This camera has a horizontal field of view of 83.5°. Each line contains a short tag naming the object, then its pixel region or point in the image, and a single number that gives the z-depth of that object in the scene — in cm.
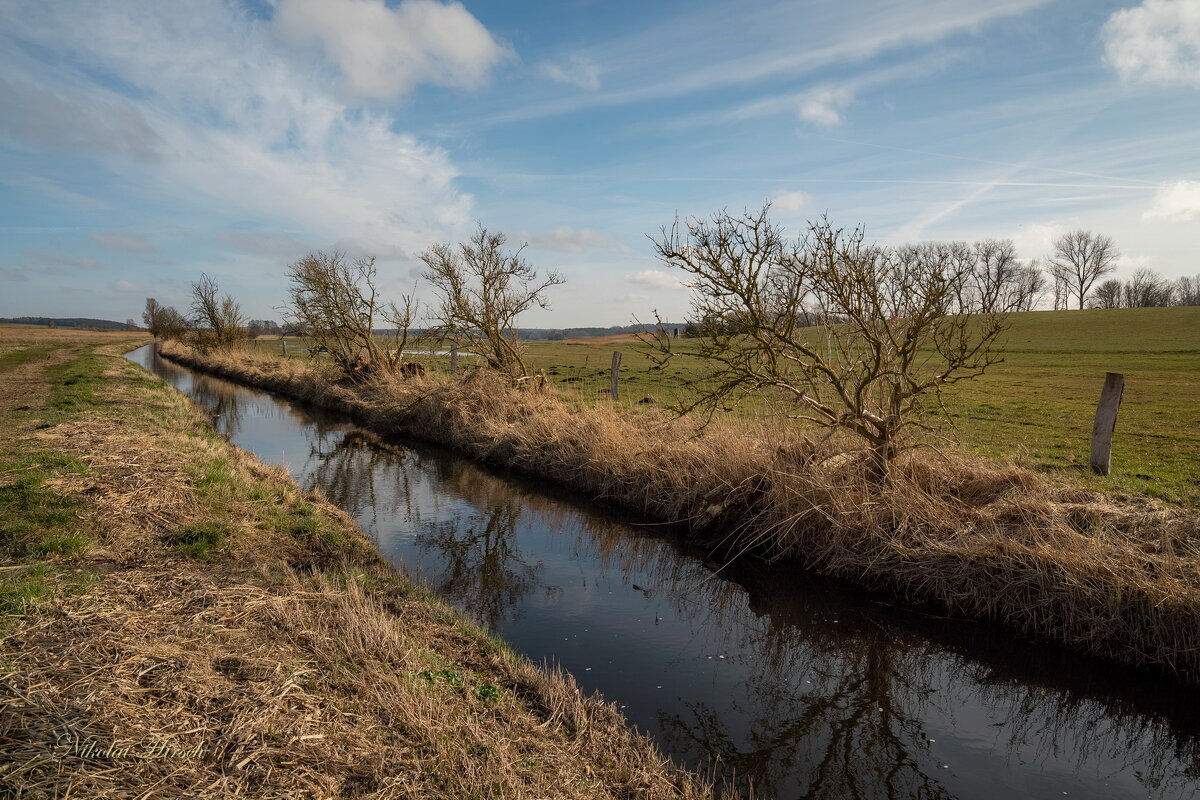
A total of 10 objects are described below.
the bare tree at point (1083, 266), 8725
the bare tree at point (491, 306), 1816
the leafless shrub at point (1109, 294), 8588
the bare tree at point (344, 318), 2527
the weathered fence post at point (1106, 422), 1004
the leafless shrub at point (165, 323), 5792
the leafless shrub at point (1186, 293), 8908
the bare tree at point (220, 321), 4272
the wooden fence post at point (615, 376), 1685
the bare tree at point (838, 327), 827
